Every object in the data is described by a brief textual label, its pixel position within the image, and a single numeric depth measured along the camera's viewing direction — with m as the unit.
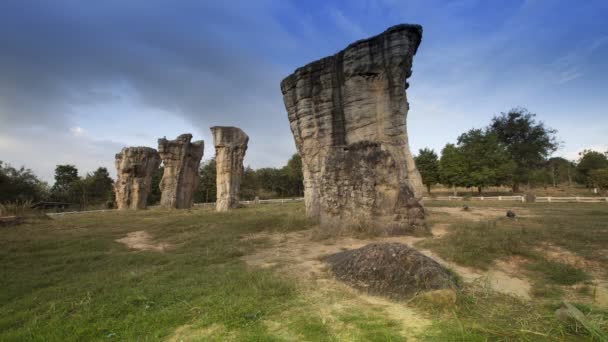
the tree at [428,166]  39.66
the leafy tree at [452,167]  34.12
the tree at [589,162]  34.06
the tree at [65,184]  40.19
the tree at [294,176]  46.34
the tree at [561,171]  42.78
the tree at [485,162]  31.87
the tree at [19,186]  30.18
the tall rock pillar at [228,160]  22.34
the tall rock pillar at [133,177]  27.41
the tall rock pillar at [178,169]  25.44
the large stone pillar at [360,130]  9.85
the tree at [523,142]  37.03
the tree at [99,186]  42.20
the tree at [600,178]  25.67
